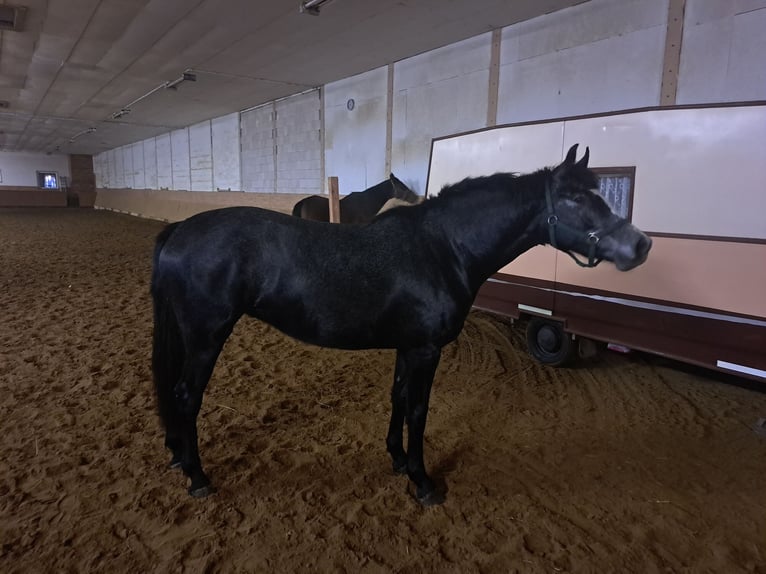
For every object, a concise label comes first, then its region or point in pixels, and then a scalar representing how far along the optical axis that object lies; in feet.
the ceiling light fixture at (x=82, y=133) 68.54
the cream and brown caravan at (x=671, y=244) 10.36
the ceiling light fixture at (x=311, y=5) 19.81
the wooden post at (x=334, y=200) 22.30
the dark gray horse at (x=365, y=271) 8.03
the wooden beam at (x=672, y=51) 16.05
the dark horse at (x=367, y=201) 27.32
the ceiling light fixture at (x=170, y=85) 33.50
